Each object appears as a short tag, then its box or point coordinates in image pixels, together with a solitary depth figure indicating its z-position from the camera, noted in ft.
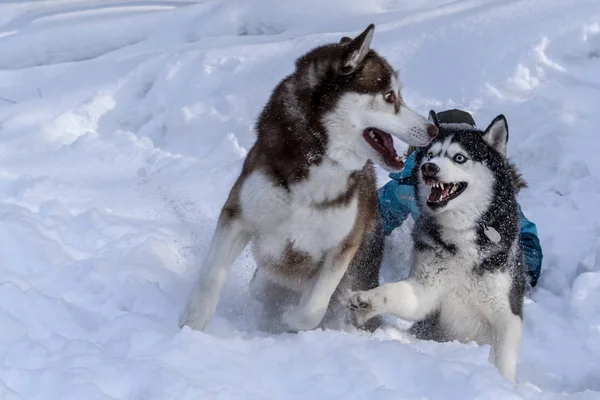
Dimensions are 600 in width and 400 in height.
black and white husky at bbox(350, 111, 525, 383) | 23.11
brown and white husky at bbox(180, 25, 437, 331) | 20.97
